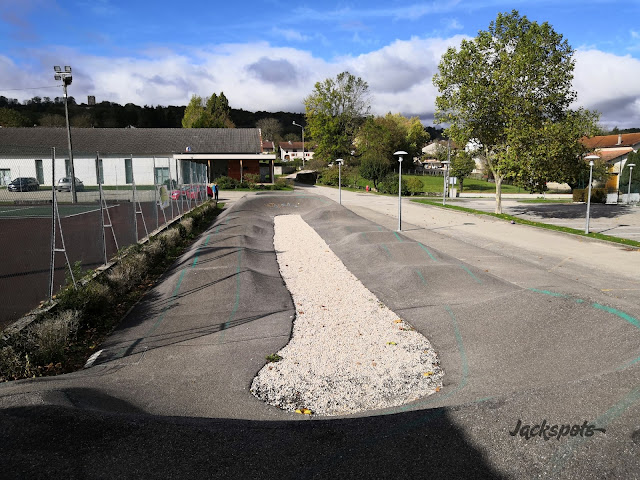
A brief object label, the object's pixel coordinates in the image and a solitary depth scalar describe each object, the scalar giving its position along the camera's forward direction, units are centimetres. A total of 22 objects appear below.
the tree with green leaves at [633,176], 3997
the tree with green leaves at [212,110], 8531
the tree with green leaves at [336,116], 7356
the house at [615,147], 5893
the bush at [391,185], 5094
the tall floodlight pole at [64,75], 2802
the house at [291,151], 14488
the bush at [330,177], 6600
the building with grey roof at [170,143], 5175
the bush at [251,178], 5225
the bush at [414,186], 5012
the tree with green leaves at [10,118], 7931
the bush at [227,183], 5116
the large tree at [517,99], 2409
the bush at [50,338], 693
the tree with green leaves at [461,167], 5160
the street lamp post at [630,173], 3769
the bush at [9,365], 633
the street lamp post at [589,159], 1941
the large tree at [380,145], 5619
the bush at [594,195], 4006
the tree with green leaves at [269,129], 13710
